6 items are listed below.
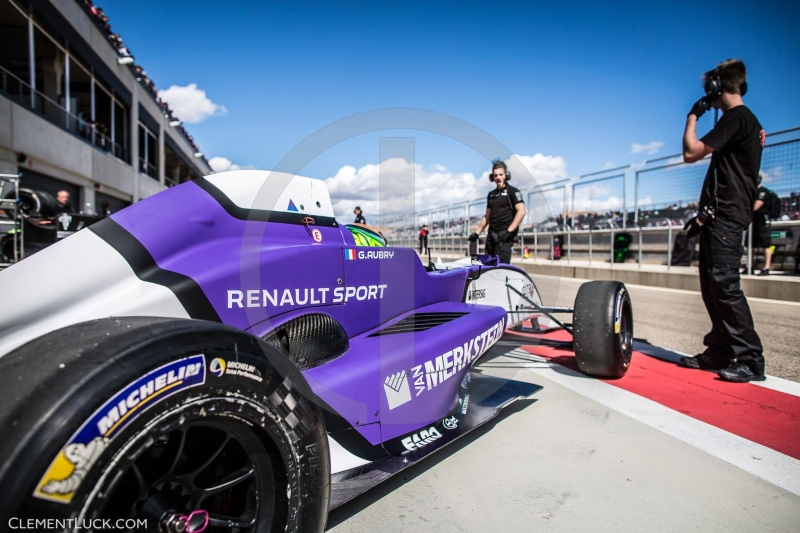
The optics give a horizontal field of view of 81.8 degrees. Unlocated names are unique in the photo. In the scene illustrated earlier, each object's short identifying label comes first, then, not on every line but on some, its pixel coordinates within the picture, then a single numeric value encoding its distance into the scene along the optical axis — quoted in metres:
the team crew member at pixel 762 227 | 7.21
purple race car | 0.86
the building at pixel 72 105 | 11.95
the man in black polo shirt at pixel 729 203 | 3.23
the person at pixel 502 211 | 5.70
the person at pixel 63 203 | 10.61
